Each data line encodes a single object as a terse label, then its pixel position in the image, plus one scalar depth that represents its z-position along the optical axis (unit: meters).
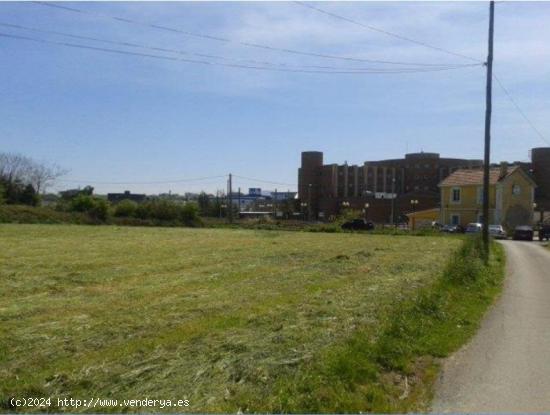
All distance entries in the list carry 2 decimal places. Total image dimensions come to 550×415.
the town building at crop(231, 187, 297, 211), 189.26
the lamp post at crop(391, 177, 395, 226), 118.00
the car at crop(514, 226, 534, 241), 67.19
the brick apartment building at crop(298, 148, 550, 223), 160.38
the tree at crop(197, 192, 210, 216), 147.25
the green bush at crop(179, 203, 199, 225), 94.00
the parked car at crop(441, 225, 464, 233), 77.81
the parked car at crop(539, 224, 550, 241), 68.56
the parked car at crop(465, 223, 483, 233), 65.94
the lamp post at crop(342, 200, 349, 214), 131.88
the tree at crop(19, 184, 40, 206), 110.38
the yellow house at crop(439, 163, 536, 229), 83.12
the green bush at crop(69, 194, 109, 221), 92.40
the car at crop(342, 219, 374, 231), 82.19
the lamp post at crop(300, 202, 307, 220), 157.93
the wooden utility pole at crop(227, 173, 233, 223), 105.06
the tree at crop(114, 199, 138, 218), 99.33
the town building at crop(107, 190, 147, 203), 191.51
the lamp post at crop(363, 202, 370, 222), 137.10
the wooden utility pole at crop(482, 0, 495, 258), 33.50
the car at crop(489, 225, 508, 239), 71.96
